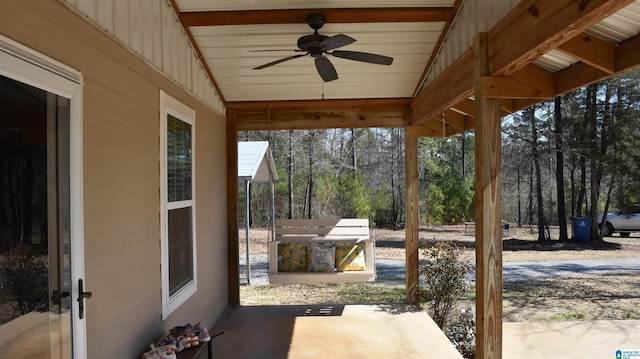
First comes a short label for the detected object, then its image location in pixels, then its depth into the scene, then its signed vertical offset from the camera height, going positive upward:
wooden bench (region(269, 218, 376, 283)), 5.66 -0.66
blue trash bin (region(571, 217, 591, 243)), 12.84 -1.17
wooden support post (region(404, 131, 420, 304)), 5.52 -0.34
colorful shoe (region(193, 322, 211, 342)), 3.04 -0.94
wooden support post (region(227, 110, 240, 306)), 5.48 -0.18
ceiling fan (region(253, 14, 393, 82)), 3.13 +1.02
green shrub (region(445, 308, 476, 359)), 4.72 -1.56
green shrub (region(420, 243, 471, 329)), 5.05 -1.00
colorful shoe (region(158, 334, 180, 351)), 2.75 -0.91
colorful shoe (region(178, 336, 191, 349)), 2.85 -0.93
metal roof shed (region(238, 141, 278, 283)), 7.28 +0.49
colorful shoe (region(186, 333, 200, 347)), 2.91 -0.94
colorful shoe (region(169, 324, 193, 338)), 2.96 -0.91
